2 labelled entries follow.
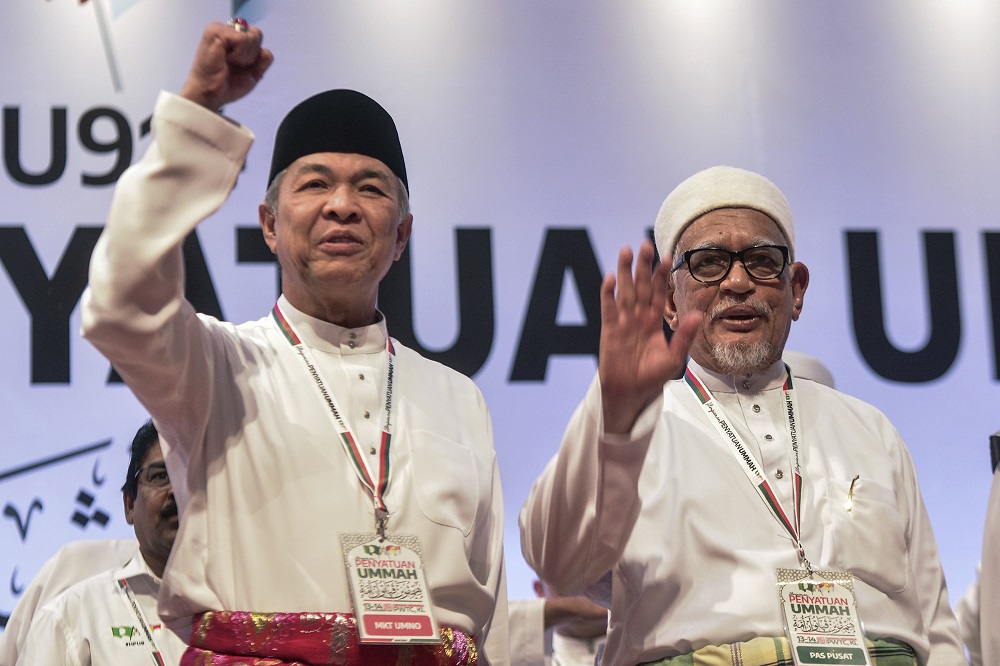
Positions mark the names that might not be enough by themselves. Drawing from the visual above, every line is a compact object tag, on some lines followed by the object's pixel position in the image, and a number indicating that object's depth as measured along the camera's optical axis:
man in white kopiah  5.09
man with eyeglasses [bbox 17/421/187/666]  7.54
